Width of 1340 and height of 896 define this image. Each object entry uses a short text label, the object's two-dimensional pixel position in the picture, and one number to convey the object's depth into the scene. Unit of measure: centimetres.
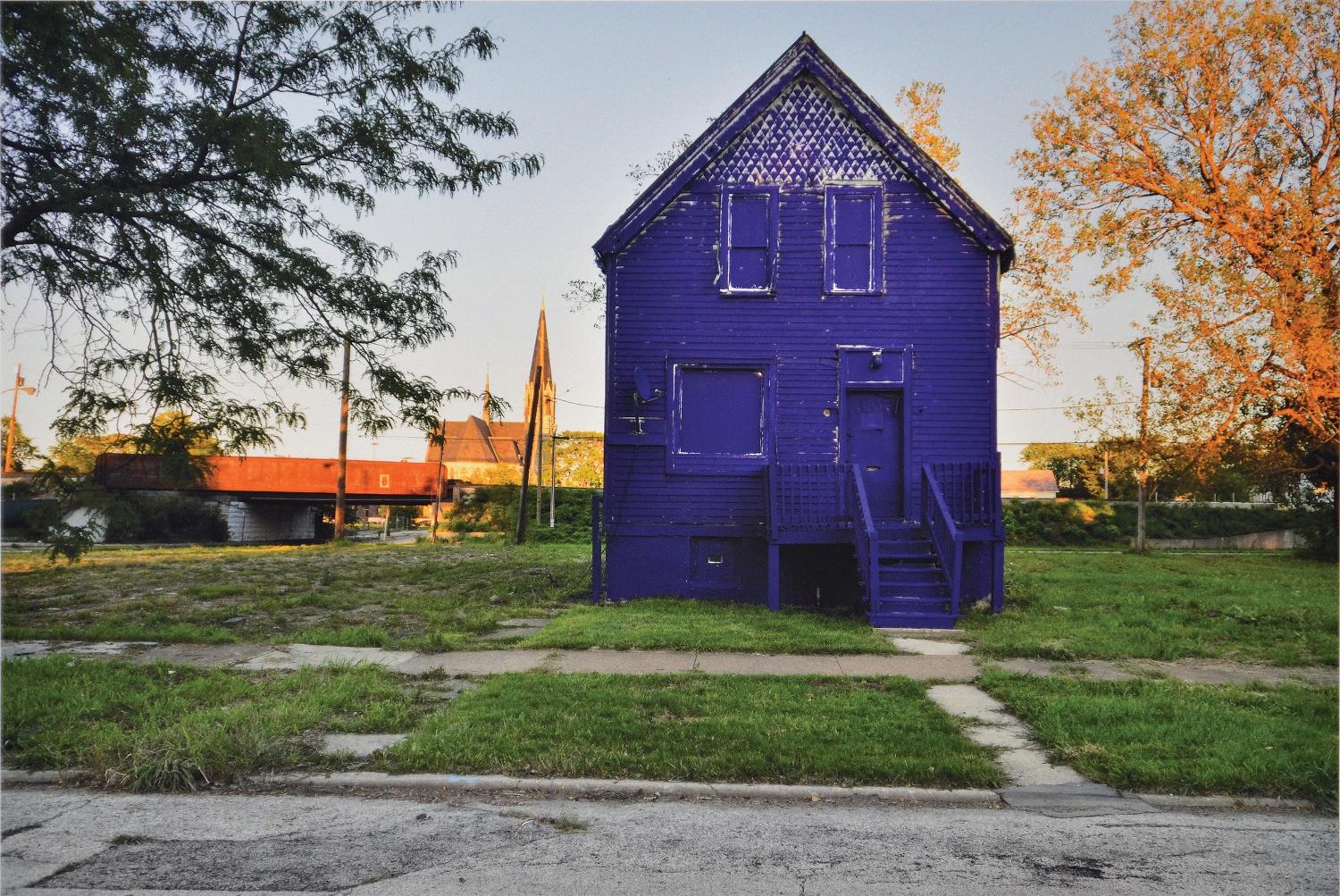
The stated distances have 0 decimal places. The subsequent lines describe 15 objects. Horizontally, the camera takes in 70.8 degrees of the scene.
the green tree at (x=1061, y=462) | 8406
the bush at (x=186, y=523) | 4356
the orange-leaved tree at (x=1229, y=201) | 2536
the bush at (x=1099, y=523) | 4306
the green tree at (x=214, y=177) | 1041
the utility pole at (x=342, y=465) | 3806
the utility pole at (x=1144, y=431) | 2966
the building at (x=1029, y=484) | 8187
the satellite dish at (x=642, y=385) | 1502
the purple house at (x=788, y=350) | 1535
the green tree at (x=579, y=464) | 8231
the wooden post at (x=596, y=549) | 1510
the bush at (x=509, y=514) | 3794
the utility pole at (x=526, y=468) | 3316
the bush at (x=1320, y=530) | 3039
